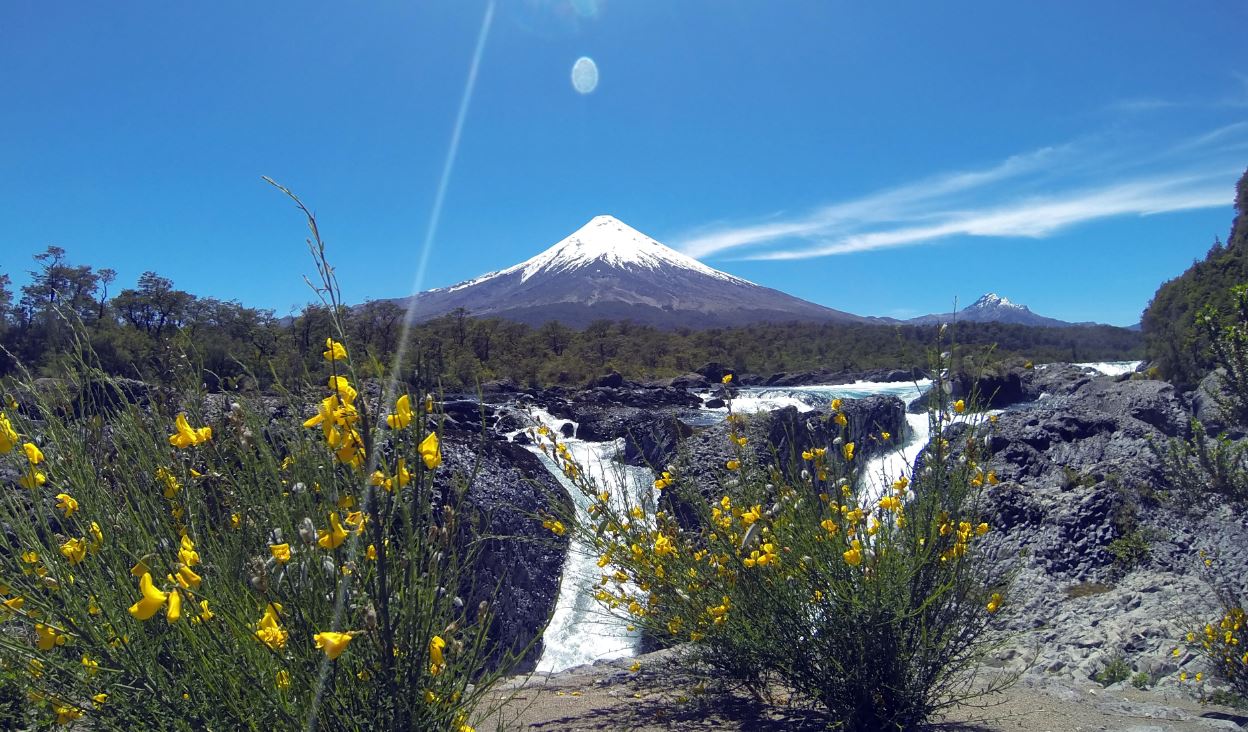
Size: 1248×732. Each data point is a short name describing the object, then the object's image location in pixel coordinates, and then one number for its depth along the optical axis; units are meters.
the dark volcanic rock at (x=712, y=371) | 34.34
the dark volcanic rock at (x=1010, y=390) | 23.67
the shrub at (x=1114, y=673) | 6.04
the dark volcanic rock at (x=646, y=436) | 11.53
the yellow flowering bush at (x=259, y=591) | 1.67
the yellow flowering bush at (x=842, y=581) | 3.15
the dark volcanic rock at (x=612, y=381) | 29.45
